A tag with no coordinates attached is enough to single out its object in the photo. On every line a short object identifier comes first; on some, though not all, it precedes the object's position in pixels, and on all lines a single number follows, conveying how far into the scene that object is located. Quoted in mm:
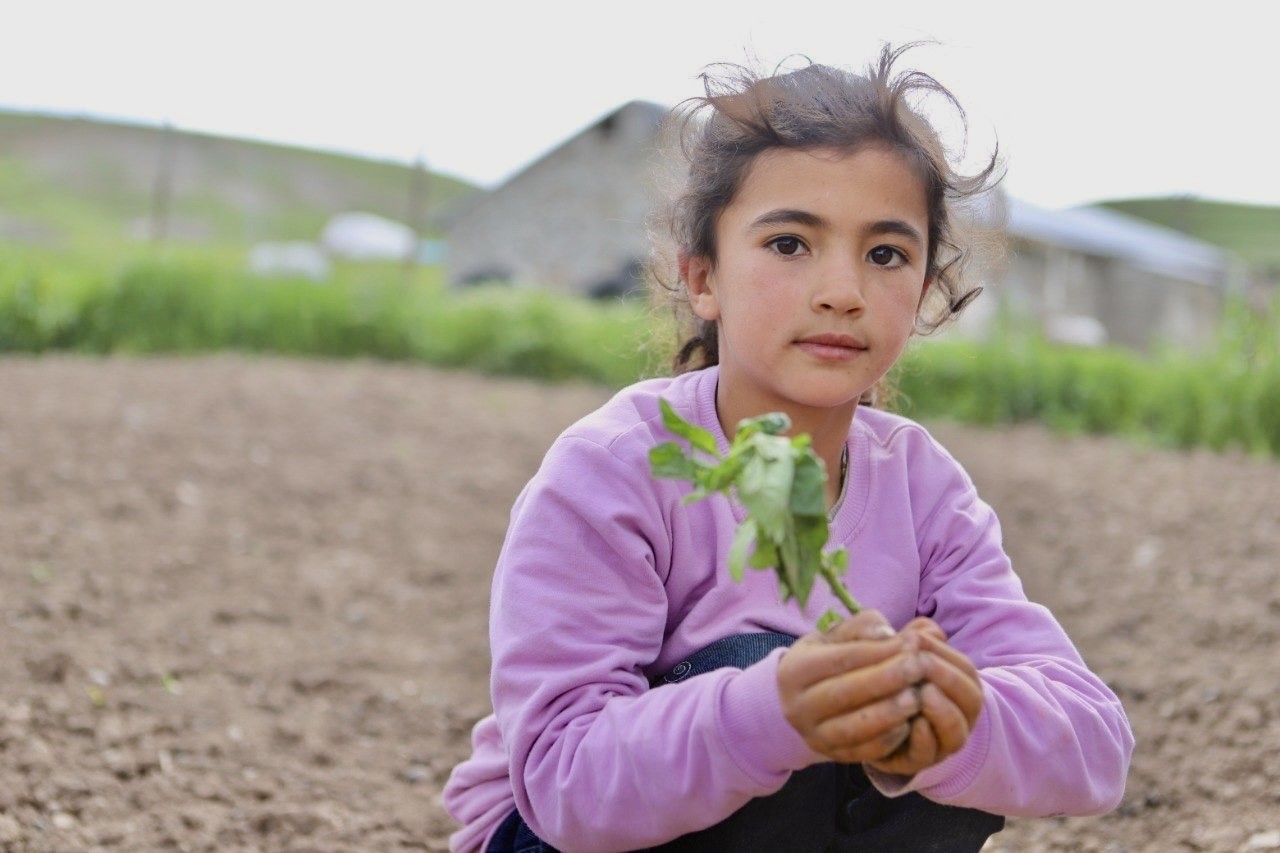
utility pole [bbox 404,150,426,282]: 11930
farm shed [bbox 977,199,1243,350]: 24438
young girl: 1350
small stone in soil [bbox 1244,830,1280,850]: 2379
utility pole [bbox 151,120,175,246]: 13470
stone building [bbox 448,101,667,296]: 19438
